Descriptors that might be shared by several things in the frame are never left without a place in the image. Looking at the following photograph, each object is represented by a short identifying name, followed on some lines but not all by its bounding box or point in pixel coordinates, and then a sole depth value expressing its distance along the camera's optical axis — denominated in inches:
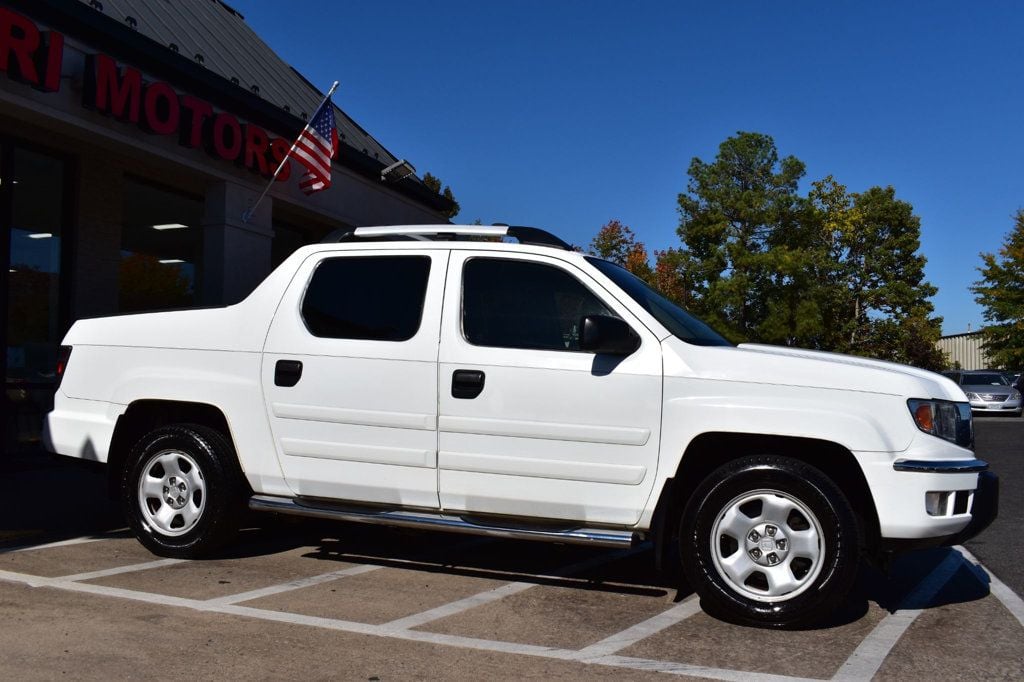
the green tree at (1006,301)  1727.4
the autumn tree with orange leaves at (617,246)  2403.3
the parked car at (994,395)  1077.8
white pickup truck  184.2
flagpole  474.6
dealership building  386.3
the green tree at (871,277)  1987.0
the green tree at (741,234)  1969.7
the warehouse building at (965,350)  2559.3
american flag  488.7
